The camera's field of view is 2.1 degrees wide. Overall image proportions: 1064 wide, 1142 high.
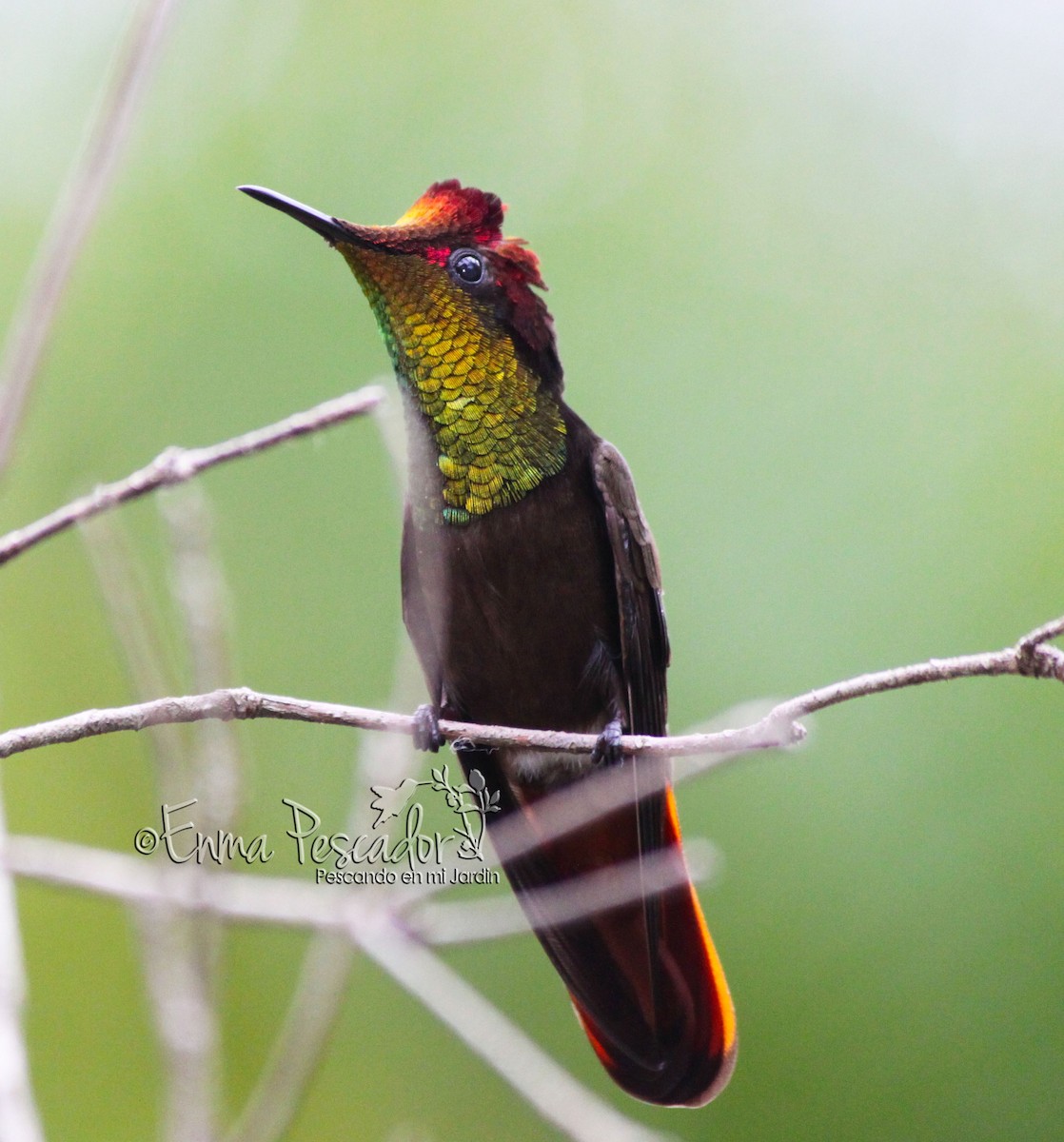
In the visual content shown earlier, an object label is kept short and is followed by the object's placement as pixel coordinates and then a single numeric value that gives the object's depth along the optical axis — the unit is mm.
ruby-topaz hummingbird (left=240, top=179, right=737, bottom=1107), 2139
